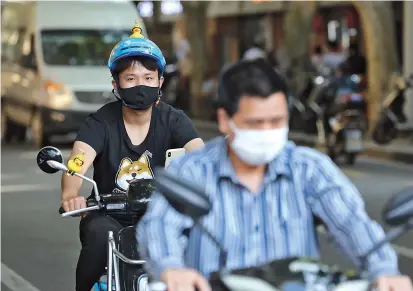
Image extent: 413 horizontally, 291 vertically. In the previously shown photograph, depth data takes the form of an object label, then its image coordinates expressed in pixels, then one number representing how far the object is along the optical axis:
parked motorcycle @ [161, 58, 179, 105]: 30.54
